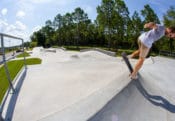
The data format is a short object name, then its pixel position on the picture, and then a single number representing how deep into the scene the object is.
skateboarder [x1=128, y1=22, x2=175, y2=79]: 2.33
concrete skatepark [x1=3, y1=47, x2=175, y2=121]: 1.83
